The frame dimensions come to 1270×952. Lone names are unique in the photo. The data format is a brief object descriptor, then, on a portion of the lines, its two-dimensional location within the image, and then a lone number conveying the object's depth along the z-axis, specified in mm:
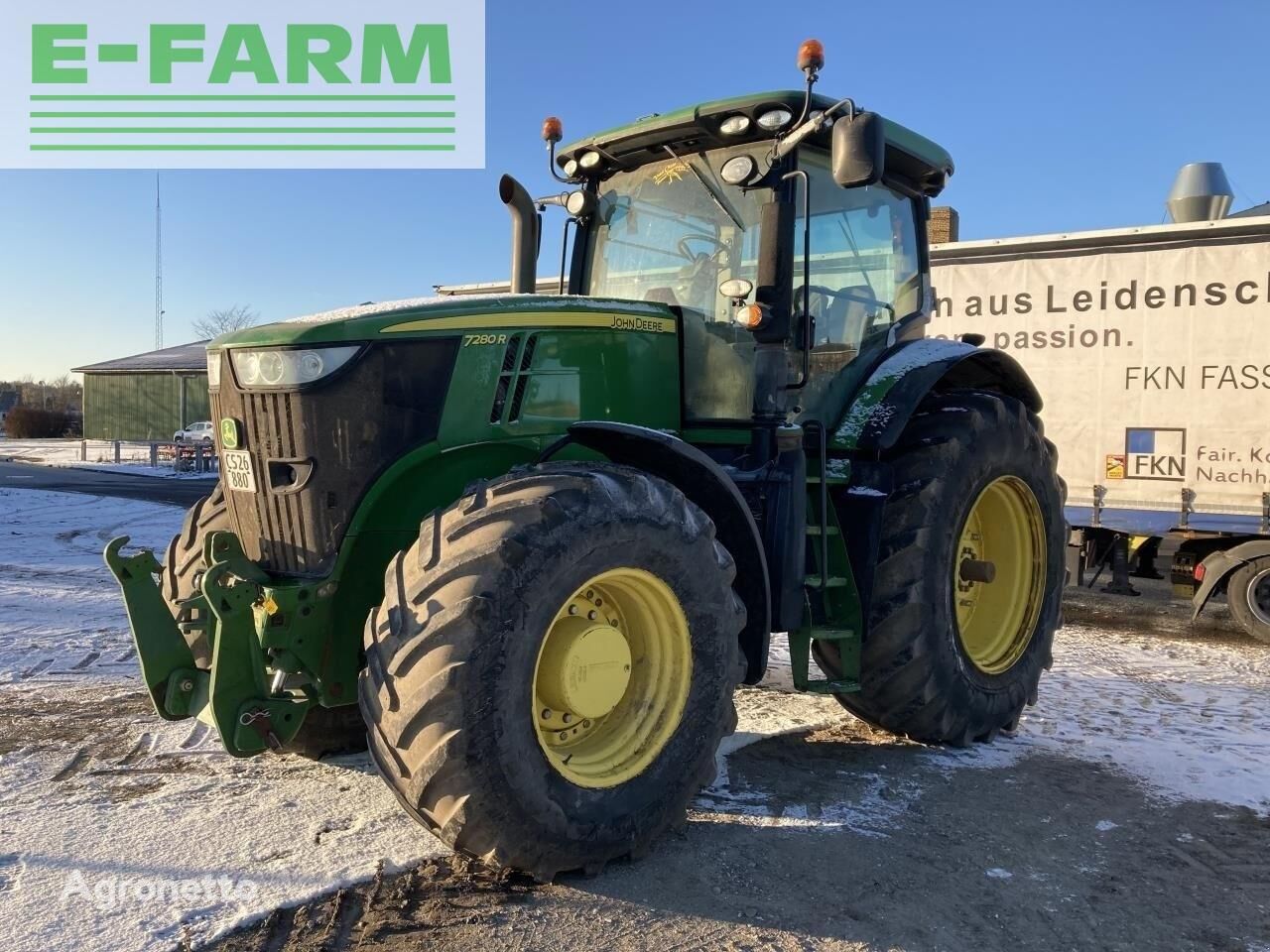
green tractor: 2904
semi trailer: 7414
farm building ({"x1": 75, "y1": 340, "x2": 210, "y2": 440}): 43312
